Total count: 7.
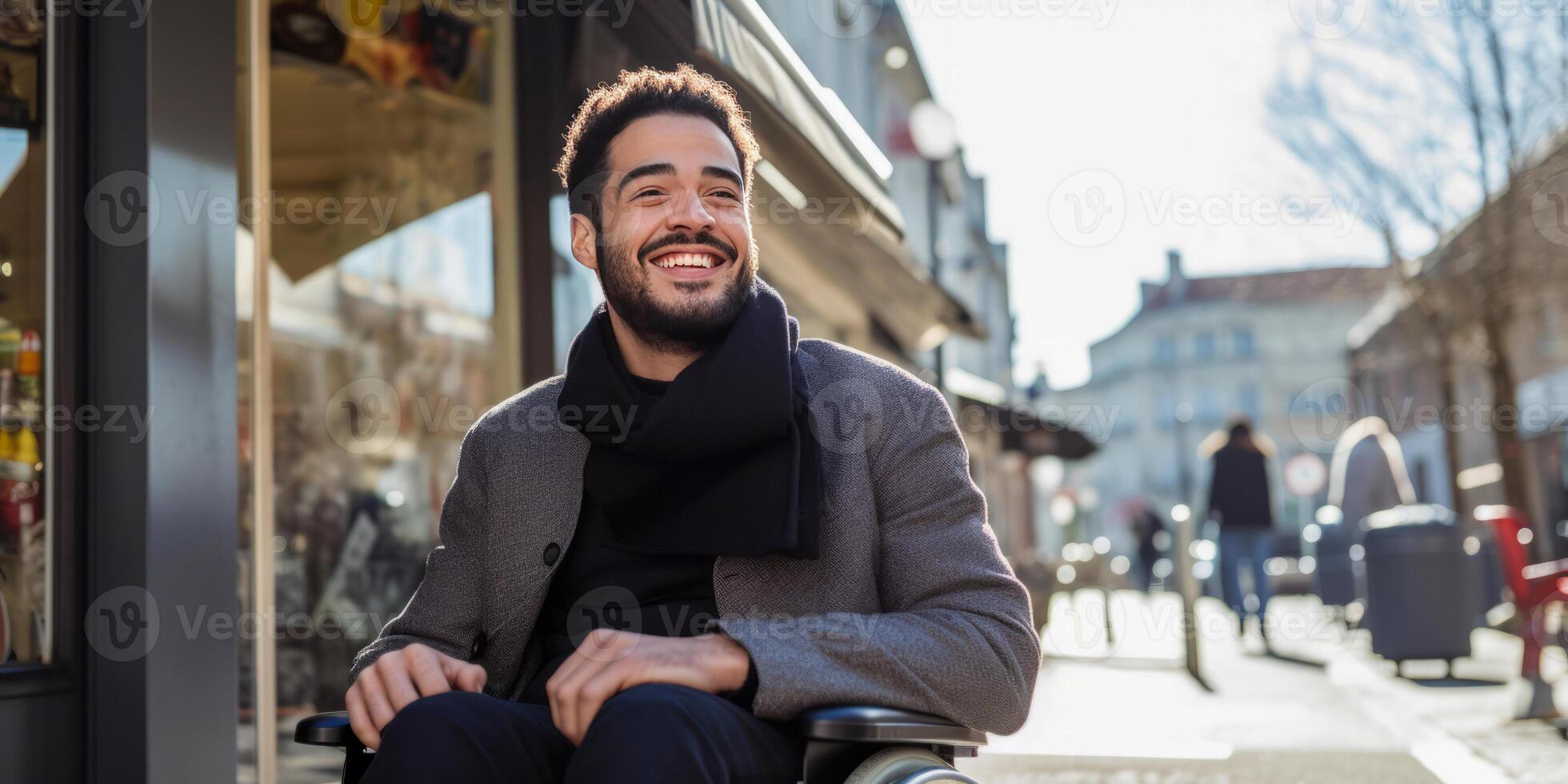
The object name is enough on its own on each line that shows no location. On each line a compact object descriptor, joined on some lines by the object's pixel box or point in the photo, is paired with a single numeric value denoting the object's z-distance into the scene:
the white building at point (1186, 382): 80.12
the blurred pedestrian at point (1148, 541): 28.42
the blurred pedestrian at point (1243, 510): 11.35
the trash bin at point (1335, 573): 14.23
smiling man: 2.11
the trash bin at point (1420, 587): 9.34
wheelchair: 1.95
